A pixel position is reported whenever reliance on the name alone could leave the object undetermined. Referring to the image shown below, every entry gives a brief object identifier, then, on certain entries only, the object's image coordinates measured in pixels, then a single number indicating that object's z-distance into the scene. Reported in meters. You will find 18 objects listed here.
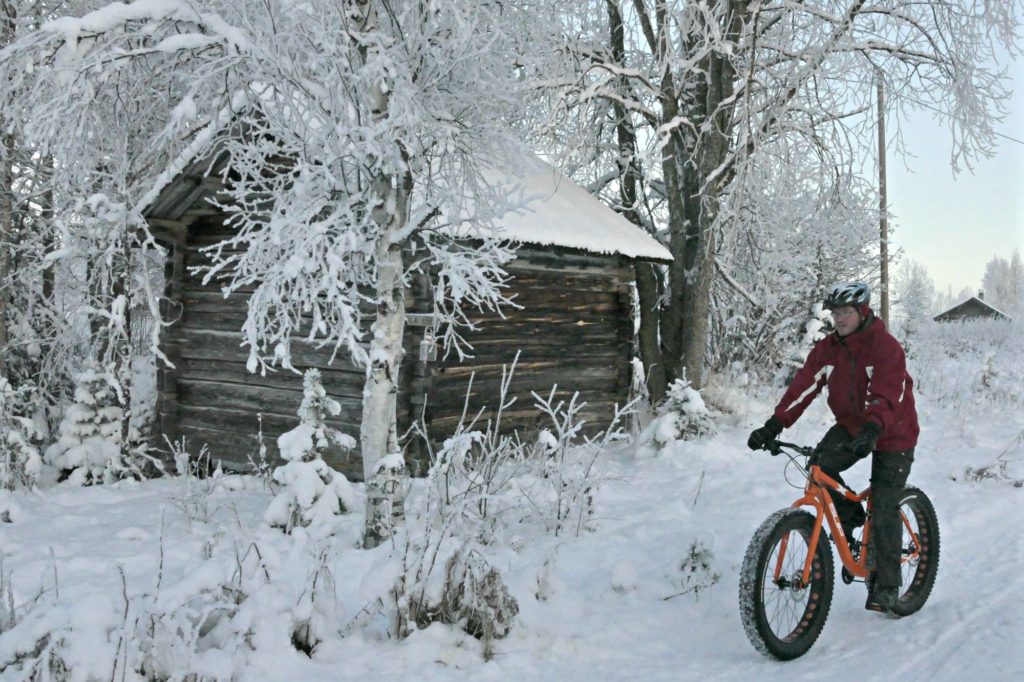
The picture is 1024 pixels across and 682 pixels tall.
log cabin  8.64
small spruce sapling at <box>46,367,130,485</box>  9.14
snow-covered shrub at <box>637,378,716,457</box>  10.02
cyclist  4.16
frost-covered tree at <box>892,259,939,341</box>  24.62
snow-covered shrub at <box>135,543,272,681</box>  3.28
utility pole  19.12
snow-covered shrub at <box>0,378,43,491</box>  8.09
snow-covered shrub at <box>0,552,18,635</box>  3.35
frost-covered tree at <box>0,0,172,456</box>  6.25
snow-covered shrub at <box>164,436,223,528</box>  6.54
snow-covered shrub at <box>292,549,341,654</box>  3.88
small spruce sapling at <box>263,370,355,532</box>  6.49
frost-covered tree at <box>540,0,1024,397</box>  10.17
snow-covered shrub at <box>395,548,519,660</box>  4.13
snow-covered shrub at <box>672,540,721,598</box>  5.01
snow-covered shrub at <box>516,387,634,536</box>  5.98
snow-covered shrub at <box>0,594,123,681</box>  3.05
